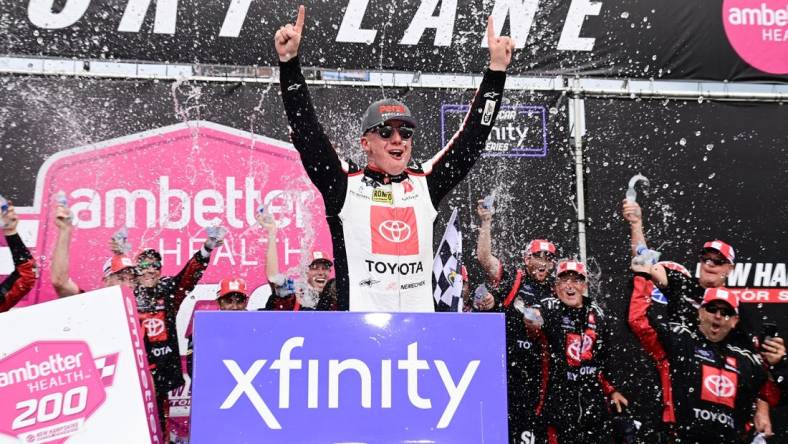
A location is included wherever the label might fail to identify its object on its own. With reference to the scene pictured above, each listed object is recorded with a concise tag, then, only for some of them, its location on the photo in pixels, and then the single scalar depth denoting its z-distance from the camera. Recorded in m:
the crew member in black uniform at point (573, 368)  6.10
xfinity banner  2.19
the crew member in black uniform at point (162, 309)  6.07
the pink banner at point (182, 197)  6.32
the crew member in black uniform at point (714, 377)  5.14
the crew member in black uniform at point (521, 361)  6.19
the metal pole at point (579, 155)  6.73
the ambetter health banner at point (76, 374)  2.67
